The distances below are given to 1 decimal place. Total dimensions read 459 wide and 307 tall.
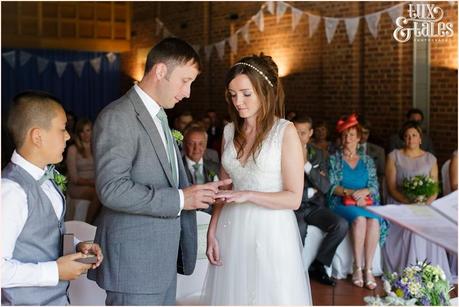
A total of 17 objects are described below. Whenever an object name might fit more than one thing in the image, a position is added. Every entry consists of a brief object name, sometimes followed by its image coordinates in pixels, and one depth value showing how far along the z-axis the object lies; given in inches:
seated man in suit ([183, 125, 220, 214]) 232.4
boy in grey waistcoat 85.4
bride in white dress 121.8
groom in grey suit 98.7
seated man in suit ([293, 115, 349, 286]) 233.3
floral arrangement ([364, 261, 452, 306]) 98.6
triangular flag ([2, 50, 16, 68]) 568.4
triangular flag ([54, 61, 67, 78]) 591.8
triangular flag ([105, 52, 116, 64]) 625.0
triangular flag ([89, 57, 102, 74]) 611.2
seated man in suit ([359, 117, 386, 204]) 303.0
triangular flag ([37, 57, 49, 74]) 584.1
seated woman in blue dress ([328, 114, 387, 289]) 236.7
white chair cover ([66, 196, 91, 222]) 268.7
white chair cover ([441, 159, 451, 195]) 266.4
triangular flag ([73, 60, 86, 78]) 601.3
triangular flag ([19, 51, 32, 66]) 577.3
